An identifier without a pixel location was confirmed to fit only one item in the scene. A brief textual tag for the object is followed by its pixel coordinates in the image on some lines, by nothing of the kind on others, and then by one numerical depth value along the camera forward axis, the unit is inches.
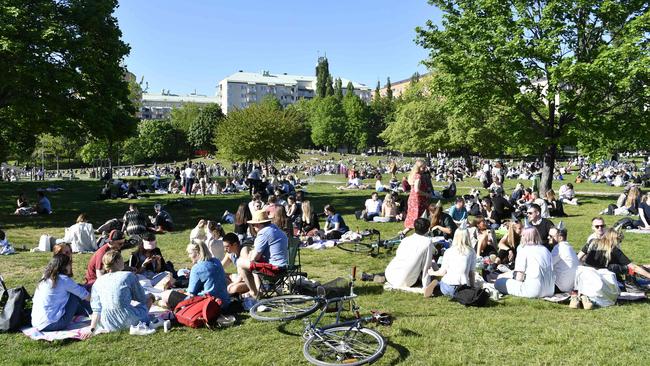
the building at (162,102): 6417.3
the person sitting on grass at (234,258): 306.8
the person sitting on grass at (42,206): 775.1
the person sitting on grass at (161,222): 620.1
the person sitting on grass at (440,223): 451.6
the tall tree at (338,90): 4177.2
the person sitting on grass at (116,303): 253.0
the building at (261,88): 6033.5
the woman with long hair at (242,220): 519.5
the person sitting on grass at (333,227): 527.8
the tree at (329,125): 3796.8
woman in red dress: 522.3
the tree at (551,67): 741.9
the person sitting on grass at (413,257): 321.7
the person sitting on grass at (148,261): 360.5
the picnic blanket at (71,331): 245.0
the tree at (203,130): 3302.2
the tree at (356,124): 3769.7
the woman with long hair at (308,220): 547.8
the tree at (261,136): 1536.7
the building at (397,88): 7571.9
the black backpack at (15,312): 257.3
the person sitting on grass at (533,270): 305.6
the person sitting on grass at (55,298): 255.0
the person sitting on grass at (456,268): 301.1
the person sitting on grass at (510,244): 389.2
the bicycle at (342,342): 207.3
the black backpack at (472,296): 290.8
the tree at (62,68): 665.0
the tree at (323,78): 4726.9
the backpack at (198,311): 258.4
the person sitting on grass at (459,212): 532.1
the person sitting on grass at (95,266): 313.9
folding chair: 304.8
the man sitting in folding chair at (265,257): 299.0
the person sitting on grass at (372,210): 667.4
